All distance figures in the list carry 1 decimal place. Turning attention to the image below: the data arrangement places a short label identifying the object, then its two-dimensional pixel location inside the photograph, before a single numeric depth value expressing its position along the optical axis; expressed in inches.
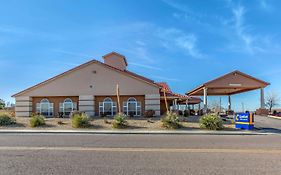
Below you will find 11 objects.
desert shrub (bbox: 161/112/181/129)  536.3
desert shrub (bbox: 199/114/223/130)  523.5
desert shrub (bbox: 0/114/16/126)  579.1
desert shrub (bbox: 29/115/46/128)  560.3
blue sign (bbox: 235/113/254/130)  523.9
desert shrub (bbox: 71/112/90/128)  547.2
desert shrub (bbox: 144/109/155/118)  696.6
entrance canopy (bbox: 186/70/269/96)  719.6
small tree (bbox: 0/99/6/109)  1568.5
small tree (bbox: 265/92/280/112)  1446.3
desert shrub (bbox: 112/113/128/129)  541.4
